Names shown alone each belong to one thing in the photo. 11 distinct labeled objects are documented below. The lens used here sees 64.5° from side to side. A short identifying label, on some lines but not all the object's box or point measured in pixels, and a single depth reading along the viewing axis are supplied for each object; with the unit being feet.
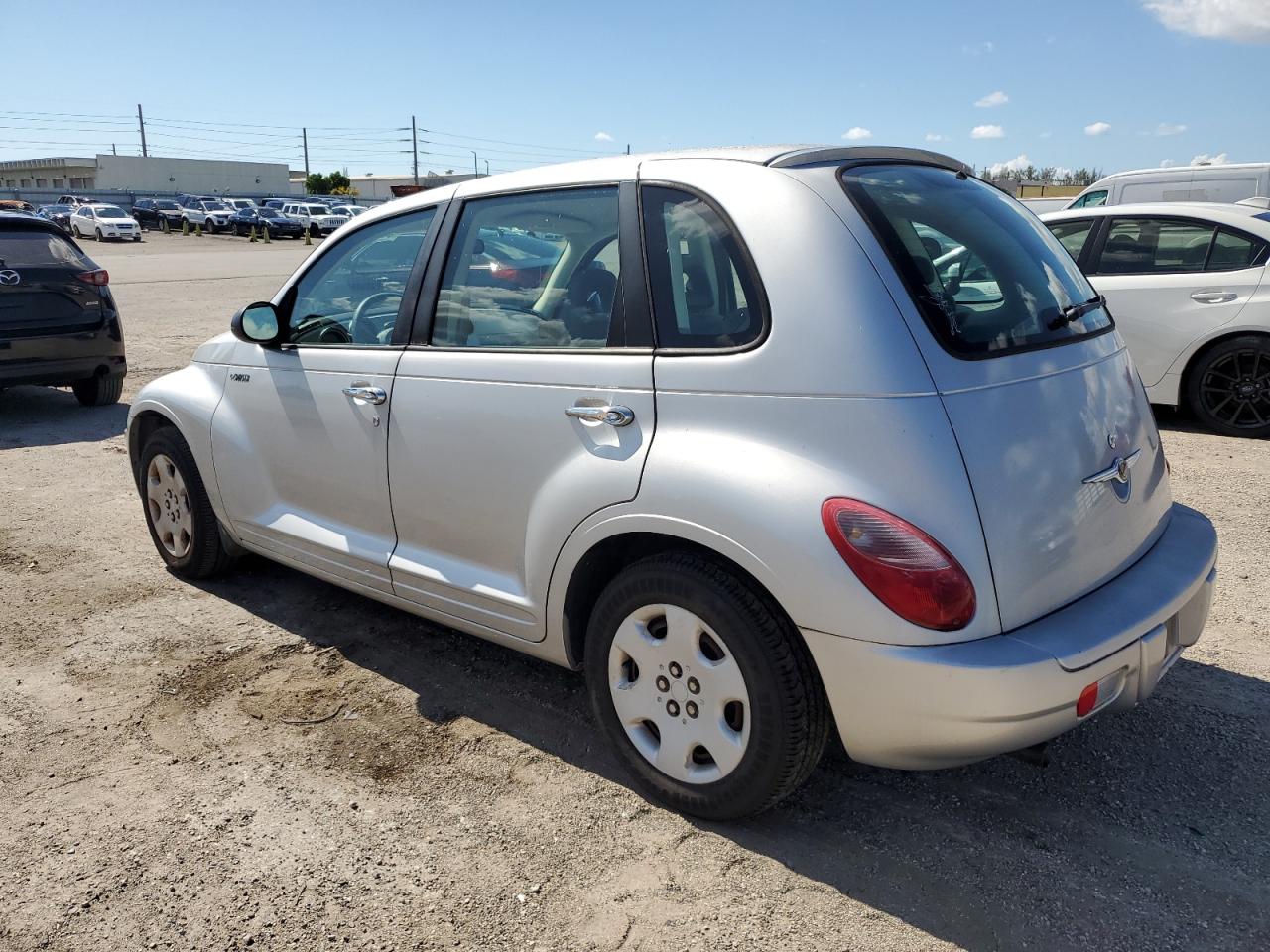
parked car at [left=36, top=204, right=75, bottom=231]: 147.43
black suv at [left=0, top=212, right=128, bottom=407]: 26.61
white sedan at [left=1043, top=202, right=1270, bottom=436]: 23.35
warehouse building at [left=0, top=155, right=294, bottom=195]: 271.08
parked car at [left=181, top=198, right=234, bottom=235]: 160.66
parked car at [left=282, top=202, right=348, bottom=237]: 149.07
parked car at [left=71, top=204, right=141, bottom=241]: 137.90
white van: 40.27
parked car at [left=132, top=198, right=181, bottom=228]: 175.35
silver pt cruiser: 7.84
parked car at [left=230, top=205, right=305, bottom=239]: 149.69
